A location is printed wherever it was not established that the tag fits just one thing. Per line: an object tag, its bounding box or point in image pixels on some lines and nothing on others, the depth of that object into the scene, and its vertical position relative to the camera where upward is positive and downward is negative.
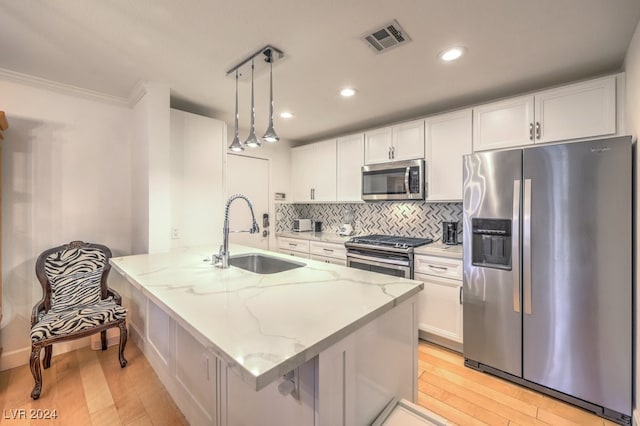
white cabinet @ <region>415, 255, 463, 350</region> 2.46 -0.80
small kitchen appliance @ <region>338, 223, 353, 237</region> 3.80 -0.24
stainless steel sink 2.16 -0.41
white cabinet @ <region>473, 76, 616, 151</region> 2.00 +0.77
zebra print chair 1.94 -0.73
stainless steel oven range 2.72 -0.43
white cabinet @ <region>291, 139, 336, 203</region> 3.78 +0.59
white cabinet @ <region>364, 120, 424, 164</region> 2.97 +0.79
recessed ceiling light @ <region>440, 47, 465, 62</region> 1.81 +1.06
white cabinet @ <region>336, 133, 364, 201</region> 3.47 +0.59
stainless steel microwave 2.90 +0.35
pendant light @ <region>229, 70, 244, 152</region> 2.05 +0.49
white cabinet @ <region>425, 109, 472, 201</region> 2.66 +0.61
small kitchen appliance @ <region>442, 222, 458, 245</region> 2.94 -0.22
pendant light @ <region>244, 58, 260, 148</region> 1.93 +0.49
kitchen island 0.88 -0.41
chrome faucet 1.81 -0.26
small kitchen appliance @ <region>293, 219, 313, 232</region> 4.29 -0.20
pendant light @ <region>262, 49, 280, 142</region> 1.82 +0.53
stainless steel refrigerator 1.69 -0.39
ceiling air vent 1.60 +1.06
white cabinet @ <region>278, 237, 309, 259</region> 3.73 -0.48
